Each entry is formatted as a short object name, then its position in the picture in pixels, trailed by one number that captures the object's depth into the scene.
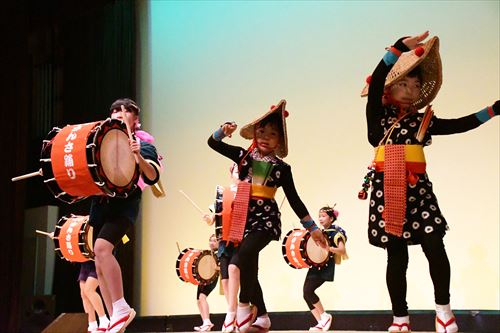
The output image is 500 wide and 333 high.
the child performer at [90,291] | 5.00
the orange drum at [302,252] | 5.34
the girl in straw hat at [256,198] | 3.32
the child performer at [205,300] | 6.32
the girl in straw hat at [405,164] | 2.75
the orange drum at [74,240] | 4.90
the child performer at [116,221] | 3.16
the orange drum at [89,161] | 2.99
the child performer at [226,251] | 3.70
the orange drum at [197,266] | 6.28
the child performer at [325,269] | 5.39
